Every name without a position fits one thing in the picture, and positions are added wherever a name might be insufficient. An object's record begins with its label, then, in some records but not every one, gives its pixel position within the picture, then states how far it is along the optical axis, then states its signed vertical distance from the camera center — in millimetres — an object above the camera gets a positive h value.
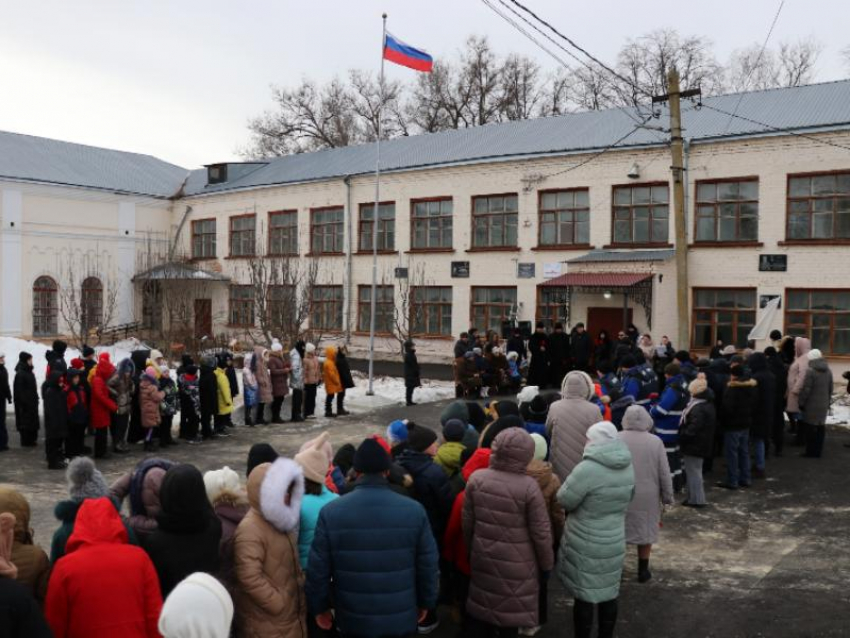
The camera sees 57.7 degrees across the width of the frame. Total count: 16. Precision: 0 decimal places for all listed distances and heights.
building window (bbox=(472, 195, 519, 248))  27812 +3630
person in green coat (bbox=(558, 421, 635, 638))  5559 -1510
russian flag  19828 +6937
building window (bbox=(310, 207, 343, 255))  32688 +3755
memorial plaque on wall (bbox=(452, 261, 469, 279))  28812 +1887
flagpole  19719 -1068
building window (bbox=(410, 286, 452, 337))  29500 +321
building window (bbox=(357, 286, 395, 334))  30938 +402
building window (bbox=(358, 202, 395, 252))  31234 +3782
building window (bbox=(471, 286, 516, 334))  27766 +468
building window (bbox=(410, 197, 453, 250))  29531 +3697
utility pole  16828 +2498
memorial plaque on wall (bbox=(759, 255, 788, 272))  22297 +1720
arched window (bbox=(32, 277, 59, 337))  33125 +397
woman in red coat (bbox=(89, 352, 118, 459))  12219 -1462
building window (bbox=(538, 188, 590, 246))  26203 +3538
